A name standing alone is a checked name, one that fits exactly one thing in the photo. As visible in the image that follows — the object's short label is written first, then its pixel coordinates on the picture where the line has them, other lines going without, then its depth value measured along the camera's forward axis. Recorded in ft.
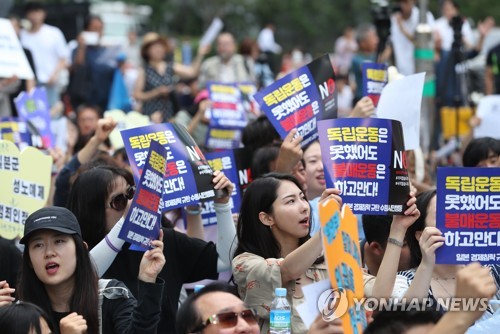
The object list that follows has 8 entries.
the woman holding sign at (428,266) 26.47
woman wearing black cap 27.36
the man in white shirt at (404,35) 67.92
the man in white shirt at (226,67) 76.55
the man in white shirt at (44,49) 75.48
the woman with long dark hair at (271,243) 27.96
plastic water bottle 25.84
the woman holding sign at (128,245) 32.16
